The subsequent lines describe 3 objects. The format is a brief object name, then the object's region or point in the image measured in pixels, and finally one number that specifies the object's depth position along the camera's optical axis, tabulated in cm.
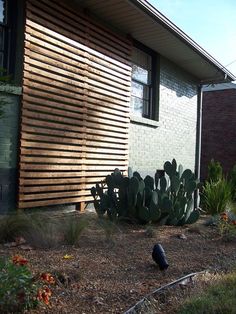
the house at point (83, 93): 559
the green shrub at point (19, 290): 251
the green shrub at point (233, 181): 1011
